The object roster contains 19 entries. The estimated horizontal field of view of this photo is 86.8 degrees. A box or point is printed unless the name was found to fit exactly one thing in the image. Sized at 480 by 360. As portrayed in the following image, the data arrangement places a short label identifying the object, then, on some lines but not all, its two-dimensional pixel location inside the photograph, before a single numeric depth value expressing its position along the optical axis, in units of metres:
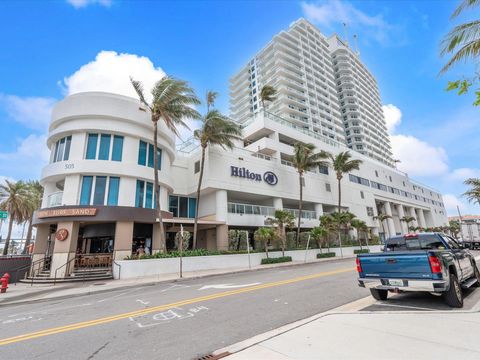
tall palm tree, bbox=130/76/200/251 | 18.95
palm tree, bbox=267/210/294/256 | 23.20
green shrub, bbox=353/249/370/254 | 31.42
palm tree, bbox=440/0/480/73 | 7.65
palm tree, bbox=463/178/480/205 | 28.36
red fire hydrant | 12.79
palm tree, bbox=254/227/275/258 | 21.54
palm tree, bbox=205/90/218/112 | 24.33
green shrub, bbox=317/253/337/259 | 27.11
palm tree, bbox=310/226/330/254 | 26.22
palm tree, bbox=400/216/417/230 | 54.50
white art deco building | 18.08
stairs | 15.57
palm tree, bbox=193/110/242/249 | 22.17
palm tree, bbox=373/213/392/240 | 44.94
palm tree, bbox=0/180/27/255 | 34.41
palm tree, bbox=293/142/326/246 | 29.31
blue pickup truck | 5.68
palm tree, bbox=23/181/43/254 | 35.39
